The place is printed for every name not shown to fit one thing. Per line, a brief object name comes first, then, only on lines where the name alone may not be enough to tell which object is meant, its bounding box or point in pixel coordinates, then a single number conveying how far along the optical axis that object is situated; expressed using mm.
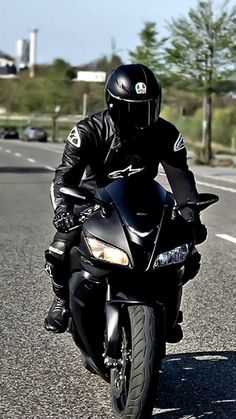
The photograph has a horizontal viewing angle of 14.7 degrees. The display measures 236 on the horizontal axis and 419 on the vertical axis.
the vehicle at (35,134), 75125
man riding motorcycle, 4379
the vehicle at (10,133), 83250
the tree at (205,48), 34406
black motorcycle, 4027
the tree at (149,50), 36906
